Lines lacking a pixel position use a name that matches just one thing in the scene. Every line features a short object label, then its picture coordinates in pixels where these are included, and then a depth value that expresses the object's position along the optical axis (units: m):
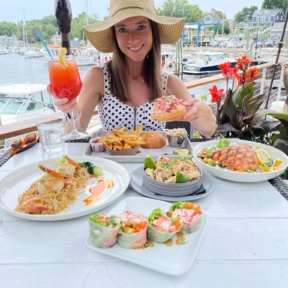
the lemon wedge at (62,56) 1.22
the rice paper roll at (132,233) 0.65
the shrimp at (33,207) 0.80
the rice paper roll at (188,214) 0.71
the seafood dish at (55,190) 0.82
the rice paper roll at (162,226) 0.66
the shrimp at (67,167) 1.01
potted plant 2.25
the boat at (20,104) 8.49
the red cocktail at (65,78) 1.33
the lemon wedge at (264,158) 1.09
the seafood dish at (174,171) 0.91
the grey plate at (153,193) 0.89
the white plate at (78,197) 0.80
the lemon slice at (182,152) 1.24
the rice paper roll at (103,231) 0.65
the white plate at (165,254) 0.59
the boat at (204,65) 18.33
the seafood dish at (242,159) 1.05
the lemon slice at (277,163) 1.12
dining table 0.58
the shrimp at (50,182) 0.89
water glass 1.41
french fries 1.28
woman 1.78
